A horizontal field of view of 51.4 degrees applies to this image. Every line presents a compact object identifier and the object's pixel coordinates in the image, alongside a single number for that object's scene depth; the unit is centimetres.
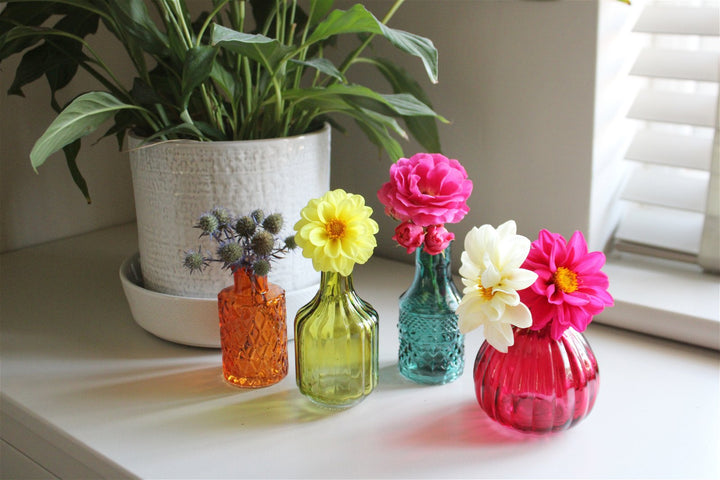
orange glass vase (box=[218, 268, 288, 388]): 71
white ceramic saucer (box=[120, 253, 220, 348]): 77
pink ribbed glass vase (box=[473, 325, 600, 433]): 61
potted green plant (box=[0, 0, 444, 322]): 68
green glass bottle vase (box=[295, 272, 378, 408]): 68
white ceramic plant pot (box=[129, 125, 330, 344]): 73
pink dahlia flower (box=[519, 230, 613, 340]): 60
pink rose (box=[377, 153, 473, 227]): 63
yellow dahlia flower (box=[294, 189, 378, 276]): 63
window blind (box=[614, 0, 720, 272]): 87
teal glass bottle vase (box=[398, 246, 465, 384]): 70
